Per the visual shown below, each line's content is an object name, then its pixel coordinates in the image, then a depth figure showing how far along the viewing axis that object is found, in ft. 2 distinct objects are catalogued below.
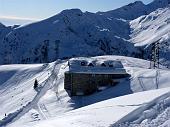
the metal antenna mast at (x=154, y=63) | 273.13
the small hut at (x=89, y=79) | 196.03
